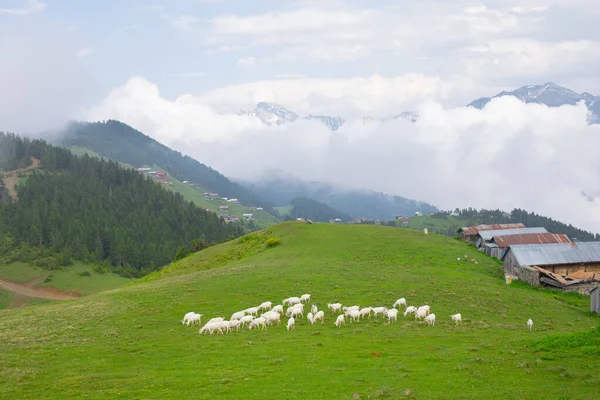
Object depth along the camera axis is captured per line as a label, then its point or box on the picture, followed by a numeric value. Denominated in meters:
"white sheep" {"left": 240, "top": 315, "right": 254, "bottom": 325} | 36.62
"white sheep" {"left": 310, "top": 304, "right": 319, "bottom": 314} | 39.12
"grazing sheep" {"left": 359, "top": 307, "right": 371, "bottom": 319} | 38.38
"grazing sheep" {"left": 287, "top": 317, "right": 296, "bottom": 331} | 35.53
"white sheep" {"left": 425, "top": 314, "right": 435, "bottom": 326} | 36.34
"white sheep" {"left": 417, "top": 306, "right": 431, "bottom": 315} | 38.12
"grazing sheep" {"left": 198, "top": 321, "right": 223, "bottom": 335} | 35.12
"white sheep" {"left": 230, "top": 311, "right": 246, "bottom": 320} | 38.07
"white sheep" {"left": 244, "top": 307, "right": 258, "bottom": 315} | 39.47
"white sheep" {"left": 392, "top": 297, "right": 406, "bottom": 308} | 41.39
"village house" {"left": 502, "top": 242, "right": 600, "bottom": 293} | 62.88
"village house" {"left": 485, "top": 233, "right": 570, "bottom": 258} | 87.19
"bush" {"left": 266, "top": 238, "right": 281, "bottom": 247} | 83.81
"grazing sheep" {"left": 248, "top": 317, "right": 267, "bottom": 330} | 36.22
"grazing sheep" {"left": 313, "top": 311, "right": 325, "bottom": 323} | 37.22
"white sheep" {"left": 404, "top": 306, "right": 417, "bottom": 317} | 38.49
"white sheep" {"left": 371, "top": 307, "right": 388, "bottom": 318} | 38.62
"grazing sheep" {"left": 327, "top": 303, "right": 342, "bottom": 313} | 39.97
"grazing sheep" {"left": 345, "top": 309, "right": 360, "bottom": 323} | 37.53
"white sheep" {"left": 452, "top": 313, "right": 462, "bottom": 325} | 37.03
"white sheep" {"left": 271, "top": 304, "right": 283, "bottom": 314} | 39.69
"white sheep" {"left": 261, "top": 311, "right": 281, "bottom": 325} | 37.01
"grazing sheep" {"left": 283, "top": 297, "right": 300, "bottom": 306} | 42.32
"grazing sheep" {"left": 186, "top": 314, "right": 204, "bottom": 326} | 38.03
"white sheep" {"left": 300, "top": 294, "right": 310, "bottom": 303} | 43.53
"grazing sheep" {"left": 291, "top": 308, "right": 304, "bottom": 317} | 38.86
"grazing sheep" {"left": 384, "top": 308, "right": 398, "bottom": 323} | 37.22
